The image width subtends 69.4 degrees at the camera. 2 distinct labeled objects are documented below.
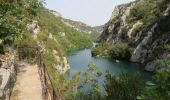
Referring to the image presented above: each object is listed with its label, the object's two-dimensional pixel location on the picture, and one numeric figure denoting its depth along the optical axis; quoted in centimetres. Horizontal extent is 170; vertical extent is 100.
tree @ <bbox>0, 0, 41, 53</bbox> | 801
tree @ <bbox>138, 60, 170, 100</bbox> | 251
